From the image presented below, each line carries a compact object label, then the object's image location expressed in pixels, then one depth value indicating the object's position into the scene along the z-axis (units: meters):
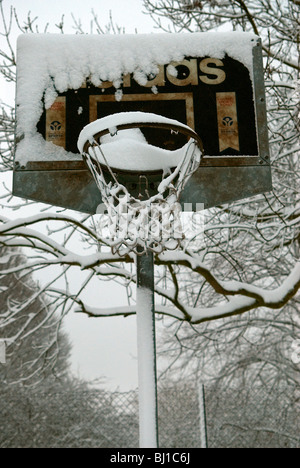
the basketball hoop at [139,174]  3.07
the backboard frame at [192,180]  3.48
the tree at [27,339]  12.24
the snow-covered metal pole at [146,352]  3.32
